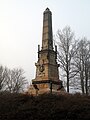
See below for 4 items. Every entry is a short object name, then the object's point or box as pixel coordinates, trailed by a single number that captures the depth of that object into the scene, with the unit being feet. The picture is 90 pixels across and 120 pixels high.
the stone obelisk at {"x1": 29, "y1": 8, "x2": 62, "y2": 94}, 72.56
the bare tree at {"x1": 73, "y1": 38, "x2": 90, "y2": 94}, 94.43
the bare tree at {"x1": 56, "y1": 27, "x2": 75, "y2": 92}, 89.51
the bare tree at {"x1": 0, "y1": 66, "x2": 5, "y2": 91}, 146.52
